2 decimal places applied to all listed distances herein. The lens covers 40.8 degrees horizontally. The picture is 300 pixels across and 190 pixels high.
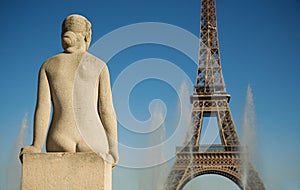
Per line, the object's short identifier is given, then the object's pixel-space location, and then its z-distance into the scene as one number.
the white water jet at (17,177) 19.80
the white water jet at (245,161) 36.91
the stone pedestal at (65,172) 4.02
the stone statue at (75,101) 4.25
